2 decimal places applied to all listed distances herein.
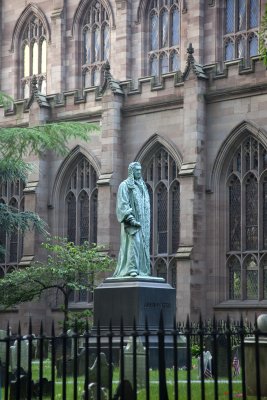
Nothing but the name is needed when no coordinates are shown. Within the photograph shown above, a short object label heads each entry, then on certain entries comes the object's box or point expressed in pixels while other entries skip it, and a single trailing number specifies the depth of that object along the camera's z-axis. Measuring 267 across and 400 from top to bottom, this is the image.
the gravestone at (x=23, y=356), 16.72
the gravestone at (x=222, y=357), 17.72
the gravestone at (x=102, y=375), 13.88
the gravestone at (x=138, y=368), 14.59
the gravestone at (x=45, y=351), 23.74
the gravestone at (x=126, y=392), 9.49
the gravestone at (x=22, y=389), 12.74
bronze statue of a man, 19.77
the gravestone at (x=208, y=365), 17.11
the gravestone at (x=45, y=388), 13.23
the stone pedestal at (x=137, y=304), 18.77
